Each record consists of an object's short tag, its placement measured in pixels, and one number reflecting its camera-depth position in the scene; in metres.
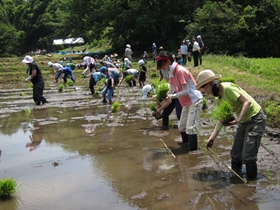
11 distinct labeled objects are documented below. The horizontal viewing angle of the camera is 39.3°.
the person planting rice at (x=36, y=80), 12.35
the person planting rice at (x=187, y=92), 6.28
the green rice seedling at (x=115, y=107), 10.78
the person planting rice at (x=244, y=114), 4.77
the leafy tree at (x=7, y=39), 57.00
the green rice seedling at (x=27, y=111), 11.37
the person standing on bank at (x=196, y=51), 18.97
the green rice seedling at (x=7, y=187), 4.76
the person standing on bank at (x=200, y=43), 20.17
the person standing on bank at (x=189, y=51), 23.76
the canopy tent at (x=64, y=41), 57.12
